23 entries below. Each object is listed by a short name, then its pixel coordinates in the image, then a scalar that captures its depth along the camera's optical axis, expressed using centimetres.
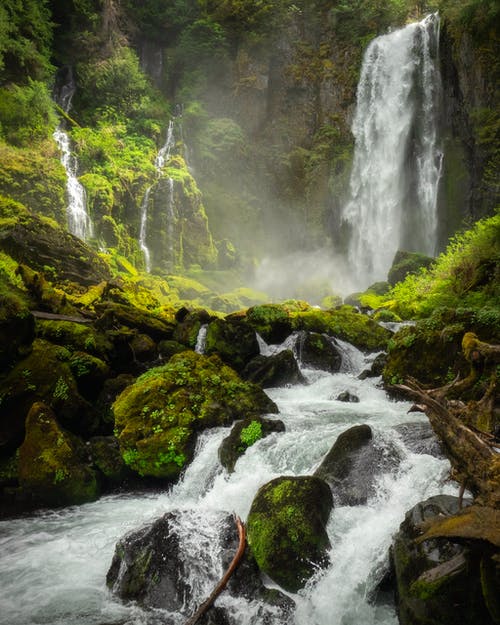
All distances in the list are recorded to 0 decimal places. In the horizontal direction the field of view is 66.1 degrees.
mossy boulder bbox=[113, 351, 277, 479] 645
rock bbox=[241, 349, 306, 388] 1059
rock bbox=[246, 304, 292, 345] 1295
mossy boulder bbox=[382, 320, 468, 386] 814
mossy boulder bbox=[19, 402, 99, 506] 611
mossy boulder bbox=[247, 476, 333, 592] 384
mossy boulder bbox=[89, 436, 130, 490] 659
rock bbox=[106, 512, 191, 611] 398
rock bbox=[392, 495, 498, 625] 275
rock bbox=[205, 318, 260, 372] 1118
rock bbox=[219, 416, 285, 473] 605
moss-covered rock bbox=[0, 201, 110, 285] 1482
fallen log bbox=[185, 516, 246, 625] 354
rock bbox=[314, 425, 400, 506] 471
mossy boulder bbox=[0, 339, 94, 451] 673
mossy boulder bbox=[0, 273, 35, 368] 693
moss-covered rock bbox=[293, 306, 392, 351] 1289
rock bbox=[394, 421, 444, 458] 518
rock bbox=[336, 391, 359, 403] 904
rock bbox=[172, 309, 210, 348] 1192
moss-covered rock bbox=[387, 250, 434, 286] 2048
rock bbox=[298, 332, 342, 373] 1186
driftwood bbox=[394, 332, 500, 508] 255
